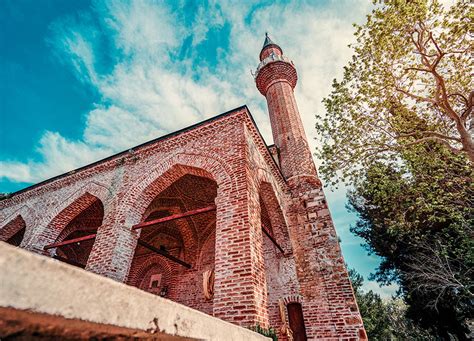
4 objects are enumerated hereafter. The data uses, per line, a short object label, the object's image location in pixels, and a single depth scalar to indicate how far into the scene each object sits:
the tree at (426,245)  7.75
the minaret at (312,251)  6.23
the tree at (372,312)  16.76
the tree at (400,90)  6.26
